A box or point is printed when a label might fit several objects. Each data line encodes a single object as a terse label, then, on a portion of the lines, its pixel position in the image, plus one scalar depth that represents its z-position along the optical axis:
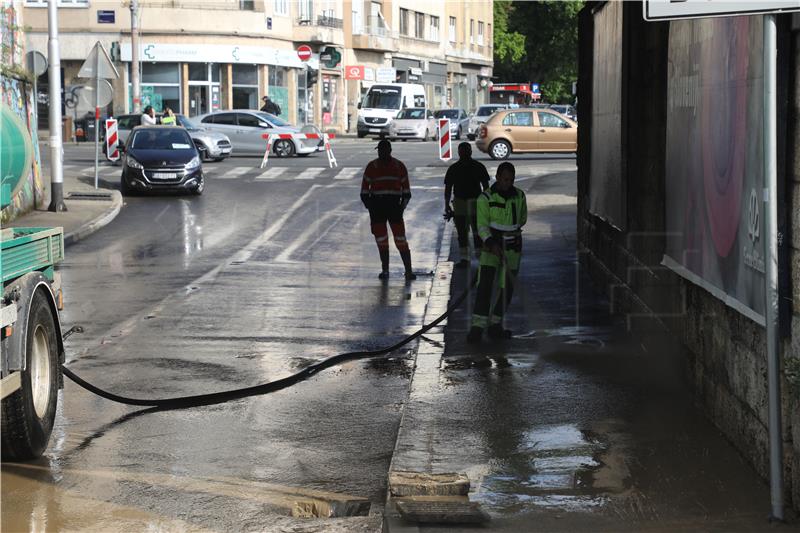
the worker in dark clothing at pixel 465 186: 16.89
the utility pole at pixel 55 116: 23.30
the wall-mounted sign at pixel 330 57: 64.12
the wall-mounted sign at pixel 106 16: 55.69
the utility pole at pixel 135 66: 47.25
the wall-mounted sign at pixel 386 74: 69.94
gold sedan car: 38.50
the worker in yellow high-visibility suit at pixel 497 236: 11.02
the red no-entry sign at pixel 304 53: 58.78
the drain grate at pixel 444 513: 5.89
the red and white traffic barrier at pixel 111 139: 31.71
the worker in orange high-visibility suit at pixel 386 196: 15.84
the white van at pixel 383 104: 58.38
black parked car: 27.30
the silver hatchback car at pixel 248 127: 40.38
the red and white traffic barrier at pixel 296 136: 35.41
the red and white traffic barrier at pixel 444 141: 31.00
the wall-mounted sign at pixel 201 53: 55.97
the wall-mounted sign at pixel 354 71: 69.12
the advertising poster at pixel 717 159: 6.48
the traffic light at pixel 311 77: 62.59
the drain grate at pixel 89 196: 26.56
